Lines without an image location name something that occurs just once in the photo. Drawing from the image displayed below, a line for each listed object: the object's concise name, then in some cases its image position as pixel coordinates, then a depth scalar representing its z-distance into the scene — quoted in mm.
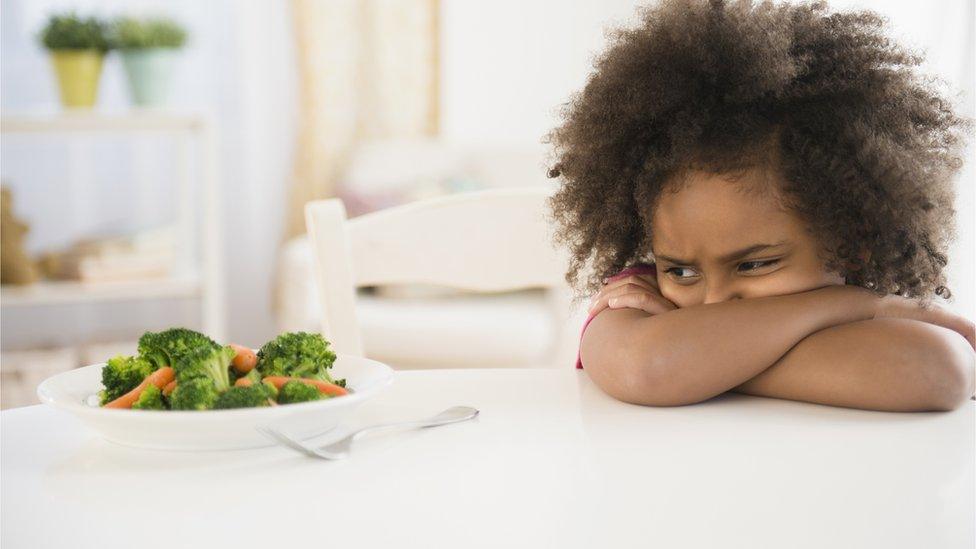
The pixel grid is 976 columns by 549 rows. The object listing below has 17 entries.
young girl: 812
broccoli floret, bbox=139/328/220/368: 683
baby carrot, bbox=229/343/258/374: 695
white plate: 583
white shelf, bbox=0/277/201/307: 2982
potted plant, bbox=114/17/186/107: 3139
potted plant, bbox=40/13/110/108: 3076
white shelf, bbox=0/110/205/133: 2973
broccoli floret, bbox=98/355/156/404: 665
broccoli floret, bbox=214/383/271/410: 604
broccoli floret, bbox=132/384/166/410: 626
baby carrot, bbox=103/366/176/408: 639
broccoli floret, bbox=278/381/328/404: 625
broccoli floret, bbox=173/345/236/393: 621
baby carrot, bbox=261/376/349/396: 656
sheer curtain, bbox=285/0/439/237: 3975
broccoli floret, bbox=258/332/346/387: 685
